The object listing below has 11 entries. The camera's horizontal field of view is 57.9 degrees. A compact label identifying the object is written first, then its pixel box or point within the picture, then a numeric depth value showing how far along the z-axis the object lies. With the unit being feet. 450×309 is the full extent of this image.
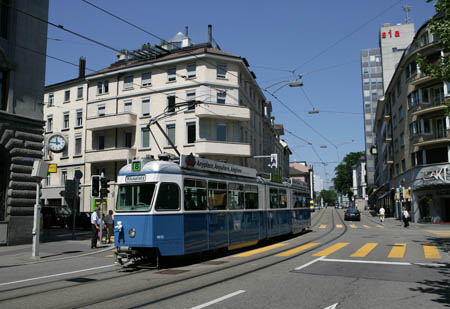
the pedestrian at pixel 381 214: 127.13
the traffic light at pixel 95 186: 58.70
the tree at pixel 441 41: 48.68
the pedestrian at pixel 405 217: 97.60
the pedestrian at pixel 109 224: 67.25
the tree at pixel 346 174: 370.32
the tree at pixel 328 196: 580.71
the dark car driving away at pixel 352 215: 135.23
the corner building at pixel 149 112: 112.98
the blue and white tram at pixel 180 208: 36.14
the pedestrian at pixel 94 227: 57.98
